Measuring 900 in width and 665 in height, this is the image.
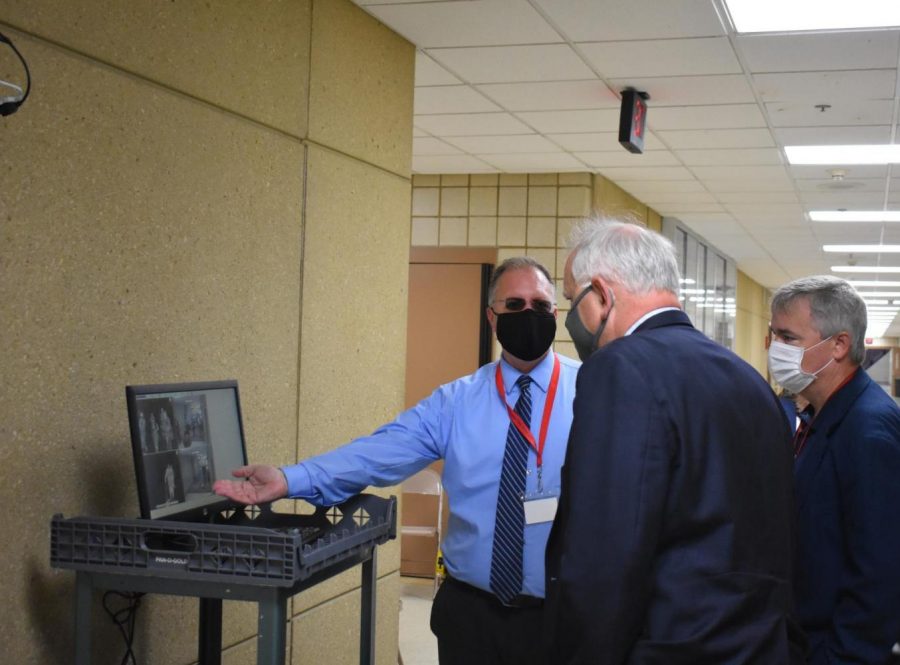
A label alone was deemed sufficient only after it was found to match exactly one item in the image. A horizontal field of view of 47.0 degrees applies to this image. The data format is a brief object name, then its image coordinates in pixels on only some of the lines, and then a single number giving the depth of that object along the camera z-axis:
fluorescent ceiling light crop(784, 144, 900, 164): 5.66
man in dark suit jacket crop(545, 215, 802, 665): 1.47
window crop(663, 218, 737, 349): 9.09
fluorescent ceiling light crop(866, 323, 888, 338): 27.84
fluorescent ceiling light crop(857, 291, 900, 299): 16.03
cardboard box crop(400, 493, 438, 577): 6.64
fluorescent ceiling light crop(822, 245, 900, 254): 10.12
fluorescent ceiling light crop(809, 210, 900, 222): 7.92
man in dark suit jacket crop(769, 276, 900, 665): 1.95
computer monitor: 1.97
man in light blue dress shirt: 2.25
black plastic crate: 1.84
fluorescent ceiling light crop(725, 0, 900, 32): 3.46
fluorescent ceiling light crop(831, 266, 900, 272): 12.13
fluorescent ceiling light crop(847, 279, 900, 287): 13.98
